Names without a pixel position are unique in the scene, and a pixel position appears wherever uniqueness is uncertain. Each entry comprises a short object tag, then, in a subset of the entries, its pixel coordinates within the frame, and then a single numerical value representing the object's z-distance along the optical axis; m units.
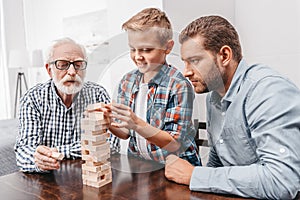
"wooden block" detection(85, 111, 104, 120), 0.82
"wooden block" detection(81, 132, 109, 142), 0.81
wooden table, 0.76
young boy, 0.77
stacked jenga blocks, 0.81
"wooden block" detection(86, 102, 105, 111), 0.84
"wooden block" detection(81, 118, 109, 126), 0.81
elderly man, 1.10
